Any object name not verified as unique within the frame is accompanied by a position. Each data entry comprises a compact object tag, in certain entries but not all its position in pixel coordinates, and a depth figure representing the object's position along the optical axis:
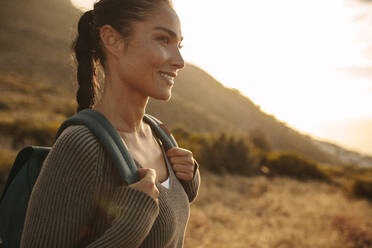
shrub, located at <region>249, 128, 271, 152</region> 17.88
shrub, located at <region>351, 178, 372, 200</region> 9.51
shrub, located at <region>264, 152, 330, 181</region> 12.67
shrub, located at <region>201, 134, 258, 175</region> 11.33
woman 0.90
